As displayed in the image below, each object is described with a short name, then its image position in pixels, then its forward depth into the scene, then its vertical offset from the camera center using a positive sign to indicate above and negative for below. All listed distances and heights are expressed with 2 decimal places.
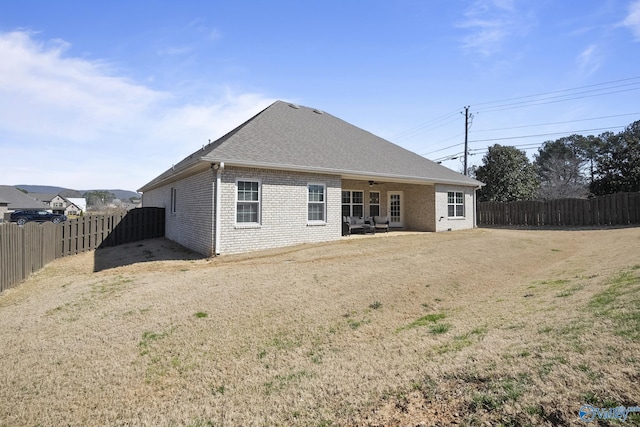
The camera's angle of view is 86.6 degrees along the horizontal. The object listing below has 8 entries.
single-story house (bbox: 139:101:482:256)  12.11 +1.37
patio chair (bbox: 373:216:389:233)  18.30 -0.28
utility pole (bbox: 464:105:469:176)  32.82 +8.36
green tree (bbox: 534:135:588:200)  38.22 +6.35
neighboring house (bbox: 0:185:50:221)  45.97 +2.37
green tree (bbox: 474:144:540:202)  28.69 +3.55
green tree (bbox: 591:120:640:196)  25.00 +3.59
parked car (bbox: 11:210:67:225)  31.69 -0.03
